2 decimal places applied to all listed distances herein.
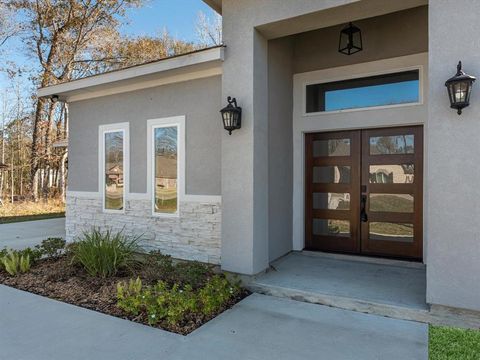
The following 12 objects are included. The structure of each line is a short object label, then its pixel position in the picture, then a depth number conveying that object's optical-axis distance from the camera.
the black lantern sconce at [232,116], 4.65
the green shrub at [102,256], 5.07
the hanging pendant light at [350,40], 5.27
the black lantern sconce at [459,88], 3.29
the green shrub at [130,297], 3.91
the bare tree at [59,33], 16.30
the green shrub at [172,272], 4.60
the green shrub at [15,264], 5.42
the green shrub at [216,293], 3.89
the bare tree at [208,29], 17.00
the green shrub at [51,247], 6.04
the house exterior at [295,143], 3.55
